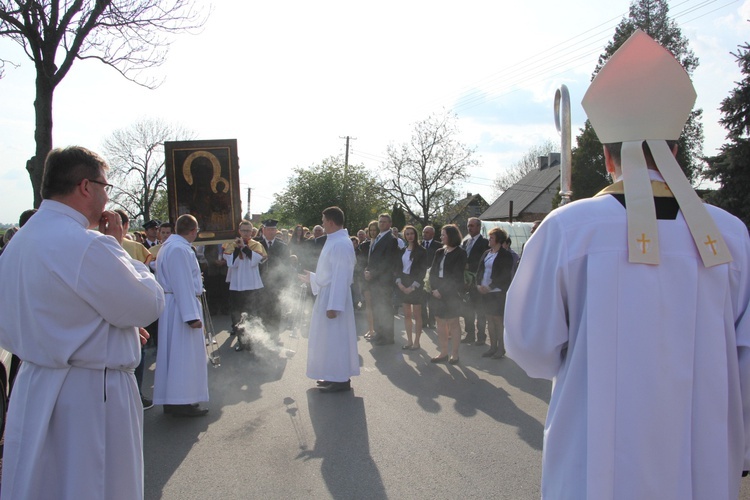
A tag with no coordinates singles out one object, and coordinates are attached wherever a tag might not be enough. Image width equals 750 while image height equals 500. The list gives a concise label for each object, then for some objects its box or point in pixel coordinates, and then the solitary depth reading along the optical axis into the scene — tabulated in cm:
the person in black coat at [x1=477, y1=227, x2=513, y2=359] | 834
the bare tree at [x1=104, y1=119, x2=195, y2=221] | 4041
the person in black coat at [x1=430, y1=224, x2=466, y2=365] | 793
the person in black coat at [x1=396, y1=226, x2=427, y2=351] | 922
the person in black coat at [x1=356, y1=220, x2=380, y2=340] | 1033
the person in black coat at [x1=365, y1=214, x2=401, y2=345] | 963
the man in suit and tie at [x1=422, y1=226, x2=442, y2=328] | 1098
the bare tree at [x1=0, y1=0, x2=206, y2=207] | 933
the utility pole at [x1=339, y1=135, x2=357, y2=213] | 3981
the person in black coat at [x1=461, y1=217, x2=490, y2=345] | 955
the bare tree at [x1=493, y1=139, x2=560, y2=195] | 6106
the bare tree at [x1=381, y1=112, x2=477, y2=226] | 4441
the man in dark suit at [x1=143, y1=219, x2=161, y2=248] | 1036
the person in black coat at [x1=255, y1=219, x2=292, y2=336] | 1002
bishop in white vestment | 185
